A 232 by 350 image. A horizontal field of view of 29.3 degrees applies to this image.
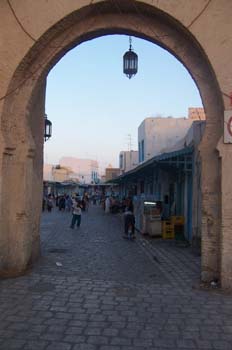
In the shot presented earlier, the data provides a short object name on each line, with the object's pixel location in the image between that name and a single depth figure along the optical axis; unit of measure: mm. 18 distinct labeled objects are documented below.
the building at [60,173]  71562
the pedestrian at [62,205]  36688
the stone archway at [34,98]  8125
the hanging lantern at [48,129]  13963
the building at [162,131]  33156
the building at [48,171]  71125
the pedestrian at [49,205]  34406
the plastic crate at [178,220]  16312
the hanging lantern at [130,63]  10305
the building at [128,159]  47862
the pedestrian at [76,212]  19642
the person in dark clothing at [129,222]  15984
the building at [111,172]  60031
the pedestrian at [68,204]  36738
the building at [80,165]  99125
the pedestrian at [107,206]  34688
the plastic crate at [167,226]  16000
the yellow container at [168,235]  15977
